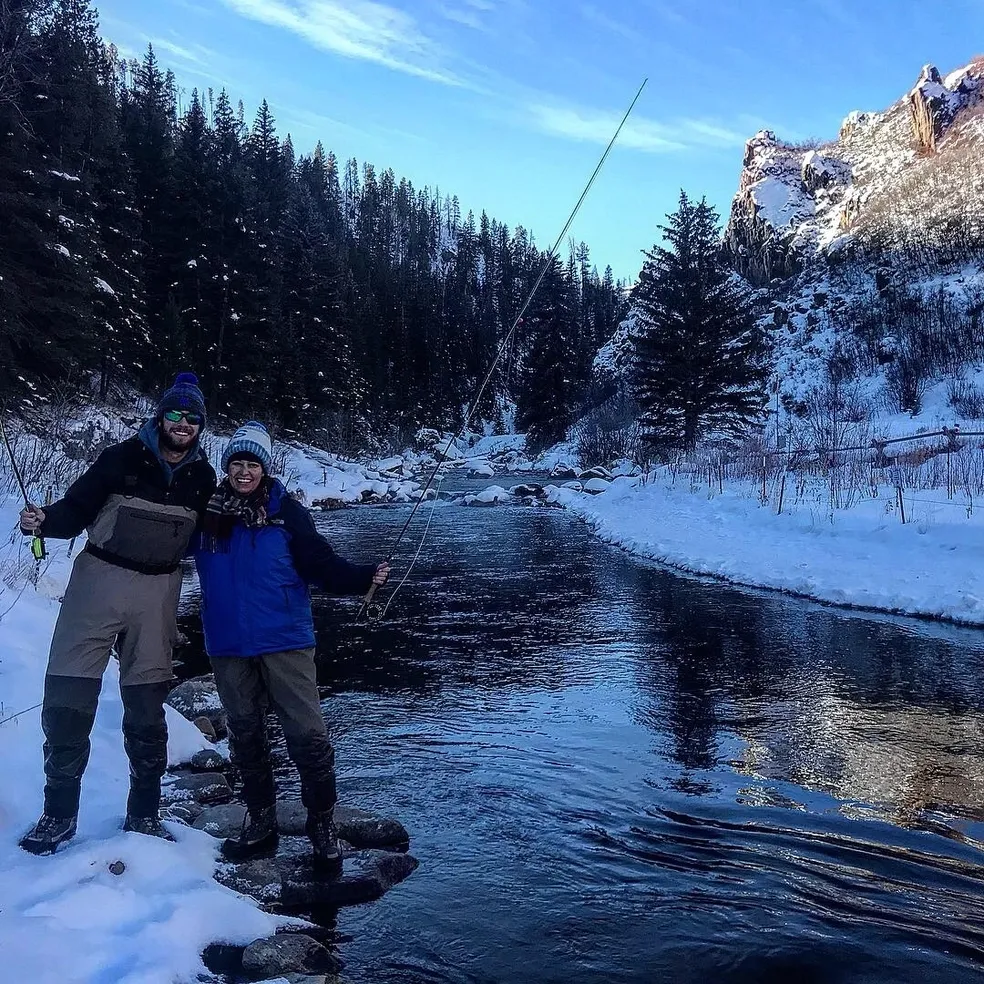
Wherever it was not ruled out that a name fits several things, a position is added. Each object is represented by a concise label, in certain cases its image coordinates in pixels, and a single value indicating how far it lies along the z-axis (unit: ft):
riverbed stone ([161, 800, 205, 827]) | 14.65
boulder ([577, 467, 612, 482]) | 116.16
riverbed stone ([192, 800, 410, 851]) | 14.56
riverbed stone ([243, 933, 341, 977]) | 10.05
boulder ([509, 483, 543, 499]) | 97.09
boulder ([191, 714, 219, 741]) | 20.68
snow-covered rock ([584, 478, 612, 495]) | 95.35
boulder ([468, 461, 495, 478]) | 131.44
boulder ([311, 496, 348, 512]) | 85.42
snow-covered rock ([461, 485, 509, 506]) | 87.30
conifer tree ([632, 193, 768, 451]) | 95.35
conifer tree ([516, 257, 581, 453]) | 160.35
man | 11.96
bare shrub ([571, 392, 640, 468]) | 130.41
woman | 12.62
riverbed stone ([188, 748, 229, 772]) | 18.28
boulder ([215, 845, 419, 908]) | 12.37
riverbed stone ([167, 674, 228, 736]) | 21.80
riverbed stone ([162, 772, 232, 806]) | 16.14
